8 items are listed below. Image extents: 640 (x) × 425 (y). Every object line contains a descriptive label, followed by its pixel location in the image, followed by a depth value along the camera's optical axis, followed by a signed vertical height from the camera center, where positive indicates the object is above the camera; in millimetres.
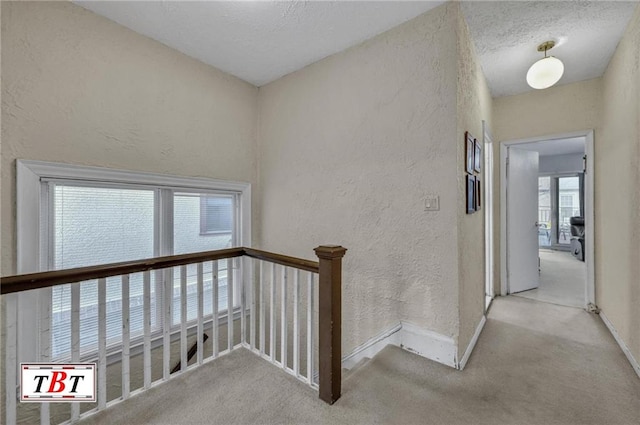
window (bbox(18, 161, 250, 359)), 1876 -120
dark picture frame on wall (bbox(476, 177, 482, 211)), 2498 +165
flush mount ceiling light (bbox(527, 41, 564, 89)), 2322 +1208
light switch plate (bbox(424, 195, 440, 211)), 1981 +67
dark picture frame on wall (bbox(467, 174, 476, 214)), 2143 +144
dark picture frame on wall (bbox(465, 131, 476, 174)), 2086 +480
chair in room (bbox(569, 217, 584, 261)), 5964 -580
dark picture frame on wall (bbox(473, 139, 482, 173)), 2372 +501
